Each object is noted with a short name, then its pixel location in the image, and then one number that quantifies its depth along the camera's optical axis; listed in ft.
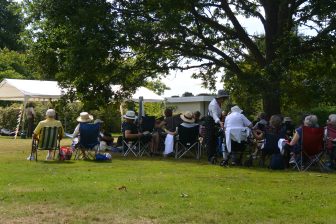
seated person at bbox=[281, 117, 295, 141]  38.19
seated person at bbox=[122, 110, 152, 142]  43.73
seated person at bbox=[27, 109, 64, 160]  38.63
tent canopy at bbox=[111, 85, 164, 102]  76.47
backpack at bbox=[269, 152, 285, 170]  35.22
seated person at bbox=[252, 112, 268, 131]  42.48
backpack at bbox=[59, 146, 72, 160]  39.17
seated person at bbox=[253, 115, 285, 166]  36.52
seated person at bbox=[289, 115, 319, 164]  34.47
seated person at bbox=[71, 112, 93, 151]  40.50
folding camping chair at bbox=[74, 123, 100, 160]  39.68
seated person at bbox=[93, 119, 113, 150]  49.79
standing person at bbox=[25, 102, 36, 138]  75.20
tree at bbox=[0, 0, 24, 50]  190.80
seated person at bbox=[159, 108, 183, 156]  43.37
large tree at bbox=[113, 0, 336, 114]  44.42
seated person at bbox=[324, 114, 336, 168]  35.19
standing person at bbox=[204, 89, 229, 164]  38.45
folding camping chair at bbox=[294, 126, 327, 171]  34.30
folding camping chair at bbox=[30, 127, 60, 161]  38.50
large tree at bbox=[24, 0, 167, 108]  45.24
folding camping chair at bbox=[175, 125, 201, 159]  41.75
